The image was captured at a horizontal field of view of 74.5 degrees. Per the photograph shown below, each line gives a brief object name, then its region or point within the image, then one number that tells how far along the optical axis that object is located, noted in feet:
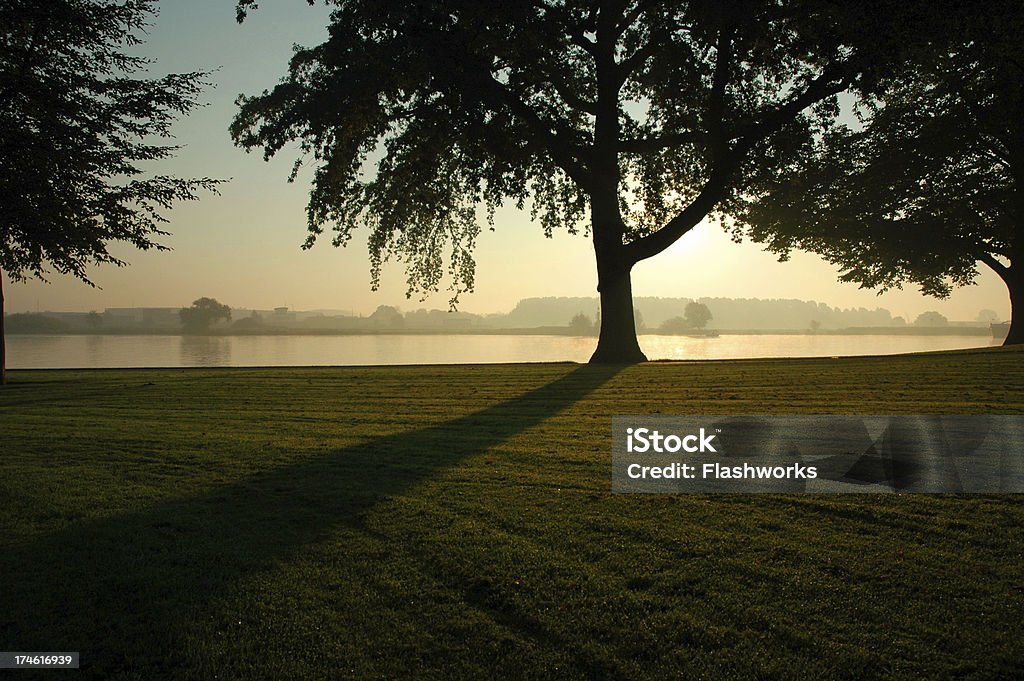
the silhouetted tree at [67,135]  60.39
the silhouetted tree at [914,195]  106.73
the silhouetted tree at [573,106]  63.26
